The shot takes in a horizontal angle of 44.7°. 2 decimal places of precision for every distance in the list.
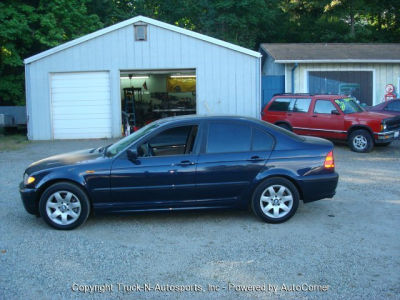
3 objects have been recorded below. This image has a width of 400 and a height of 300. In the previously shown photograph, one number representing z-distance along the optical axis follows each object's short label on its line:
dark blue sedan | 6.58
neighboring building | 19.69
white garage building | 17.22
